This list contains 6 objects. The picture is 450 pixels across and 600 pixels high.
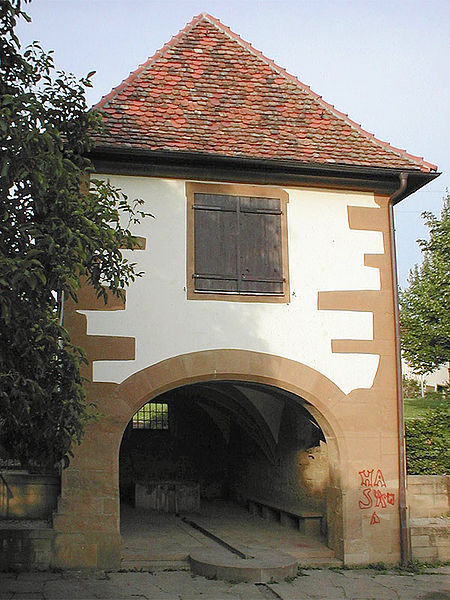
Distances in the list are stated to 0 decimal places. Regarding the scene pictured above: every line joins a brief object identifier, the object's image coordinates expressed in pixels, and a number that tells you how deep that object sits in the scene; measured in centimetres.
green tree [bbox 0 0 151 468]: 629
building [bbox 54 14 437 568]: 1025
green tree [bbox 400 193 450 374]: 1845
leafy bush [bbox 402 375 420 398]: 3197
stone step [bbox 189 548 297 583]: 950
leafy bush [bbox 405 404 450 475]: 1277
